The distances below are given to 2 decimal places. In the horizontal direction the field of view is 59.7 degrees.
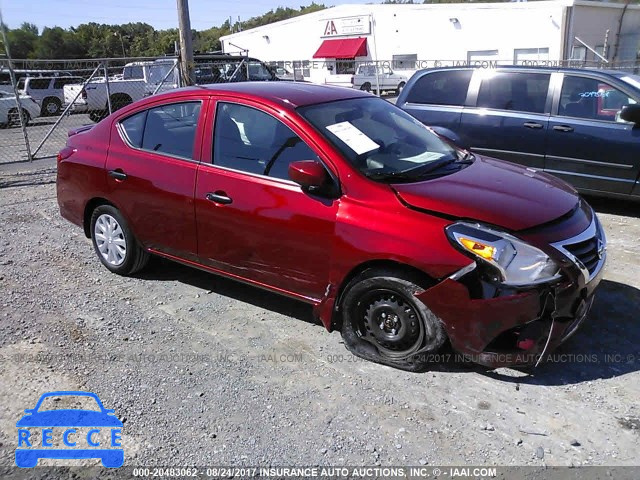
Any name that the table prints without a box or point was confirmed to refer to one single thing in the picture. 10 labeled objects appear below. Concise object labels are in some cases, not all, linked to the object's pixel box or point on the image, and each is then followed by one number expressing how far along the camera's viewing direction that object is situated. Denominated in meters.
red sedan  3.13
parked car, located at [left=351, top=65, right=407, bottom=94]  29.73
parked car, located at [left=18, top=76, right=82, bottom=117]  22.69
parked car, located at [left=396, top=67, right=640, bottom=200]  6.29
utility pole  10.09
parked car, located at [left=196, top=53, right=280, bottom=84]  16.59
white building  30.41
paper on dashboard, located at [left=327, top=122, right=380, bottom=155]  3.75
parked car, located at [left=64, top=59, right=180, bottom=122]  18.08
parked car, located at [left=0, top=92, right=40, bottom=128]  17.98
